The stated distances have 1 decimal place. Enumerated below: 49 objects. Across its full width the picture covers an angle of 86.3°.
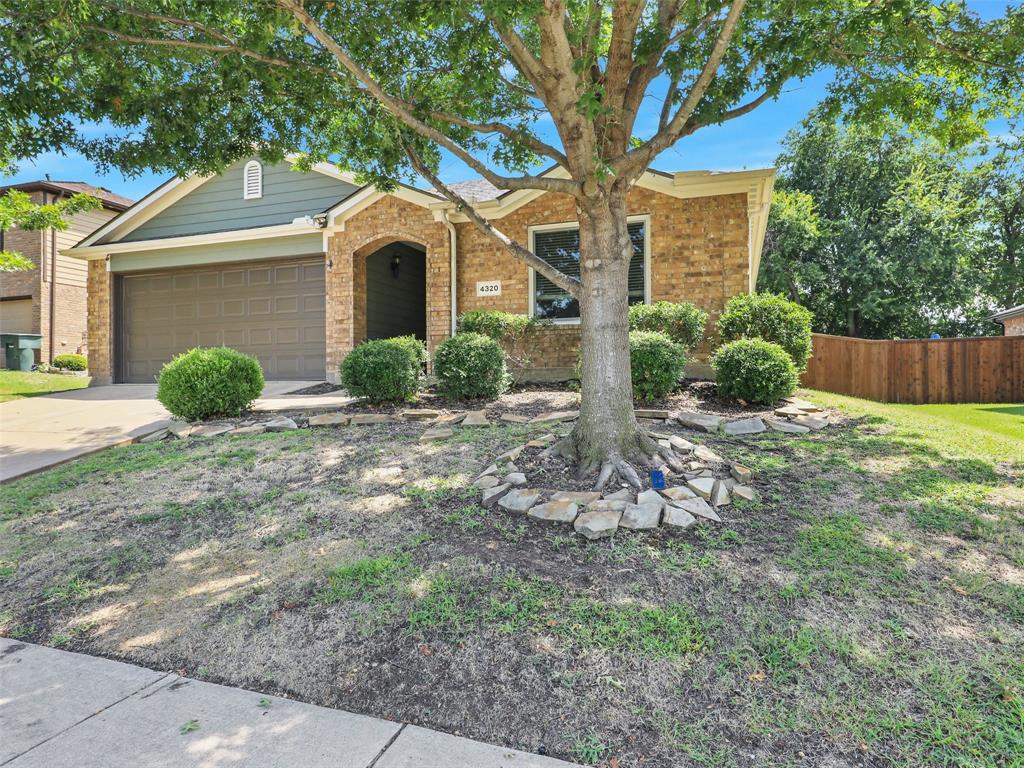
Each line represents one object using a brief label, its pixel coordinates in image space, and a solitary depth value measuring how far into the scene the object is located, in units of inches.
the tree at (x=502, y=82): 154.6
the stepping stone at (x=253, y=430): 233.0
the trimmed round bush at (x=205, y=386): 257.1
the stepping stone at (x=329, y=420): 242.2
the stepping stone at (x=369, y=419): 242.4
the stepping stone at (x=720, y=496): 138.1
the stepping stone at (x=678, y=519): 126.0
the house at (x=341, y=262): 349.1
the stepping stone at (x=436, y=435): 205.6
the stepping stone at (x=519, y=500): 138.2
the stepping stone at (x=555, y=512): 131.0
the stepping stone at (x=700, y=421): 209.9
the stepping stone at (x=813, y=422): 216.0
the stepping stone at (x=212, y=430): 235.1
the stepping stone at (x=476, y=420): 228.4
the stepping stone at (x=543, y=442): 180.2
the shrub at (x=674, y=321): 323.6
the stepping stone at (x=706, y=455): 166.1
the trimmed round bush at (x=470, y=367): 273.5
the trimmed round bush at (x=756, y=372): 245.6
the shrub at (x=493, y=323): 353.4
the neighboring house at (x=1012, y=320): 611.4
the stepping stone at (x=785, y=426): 209.3
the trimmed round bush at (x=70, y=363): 629.6
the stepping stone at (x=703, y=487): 140.7
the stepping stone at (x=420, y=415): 246.2
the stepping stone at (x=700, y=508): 130.6
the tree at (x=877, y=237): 740.6
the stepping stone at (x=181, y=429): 237.1
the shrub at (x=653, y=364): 256.2
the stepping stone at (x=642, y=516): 126.0
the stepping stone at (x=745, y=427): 207.6
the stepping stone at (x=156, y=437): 239.0
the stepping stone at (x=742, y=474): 152.6
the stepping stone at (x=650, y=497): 133.8
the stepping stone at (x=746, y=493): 141.1
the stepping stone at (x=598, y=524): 123.3
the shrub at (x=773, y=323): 293.1
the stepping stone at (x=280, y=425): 239.3
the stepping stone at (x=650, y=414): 228.8
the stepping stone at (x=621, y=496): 136.8
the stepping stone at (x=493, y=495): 143.9
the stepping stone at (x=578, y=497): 137.3
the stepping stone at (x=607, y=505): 132.0
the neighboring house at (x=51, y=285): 642.8
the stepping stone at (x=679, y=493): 137.9
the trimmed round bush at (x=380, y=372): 267.4
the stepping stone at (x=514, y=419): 231.7
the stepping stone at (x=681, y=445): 171.4
